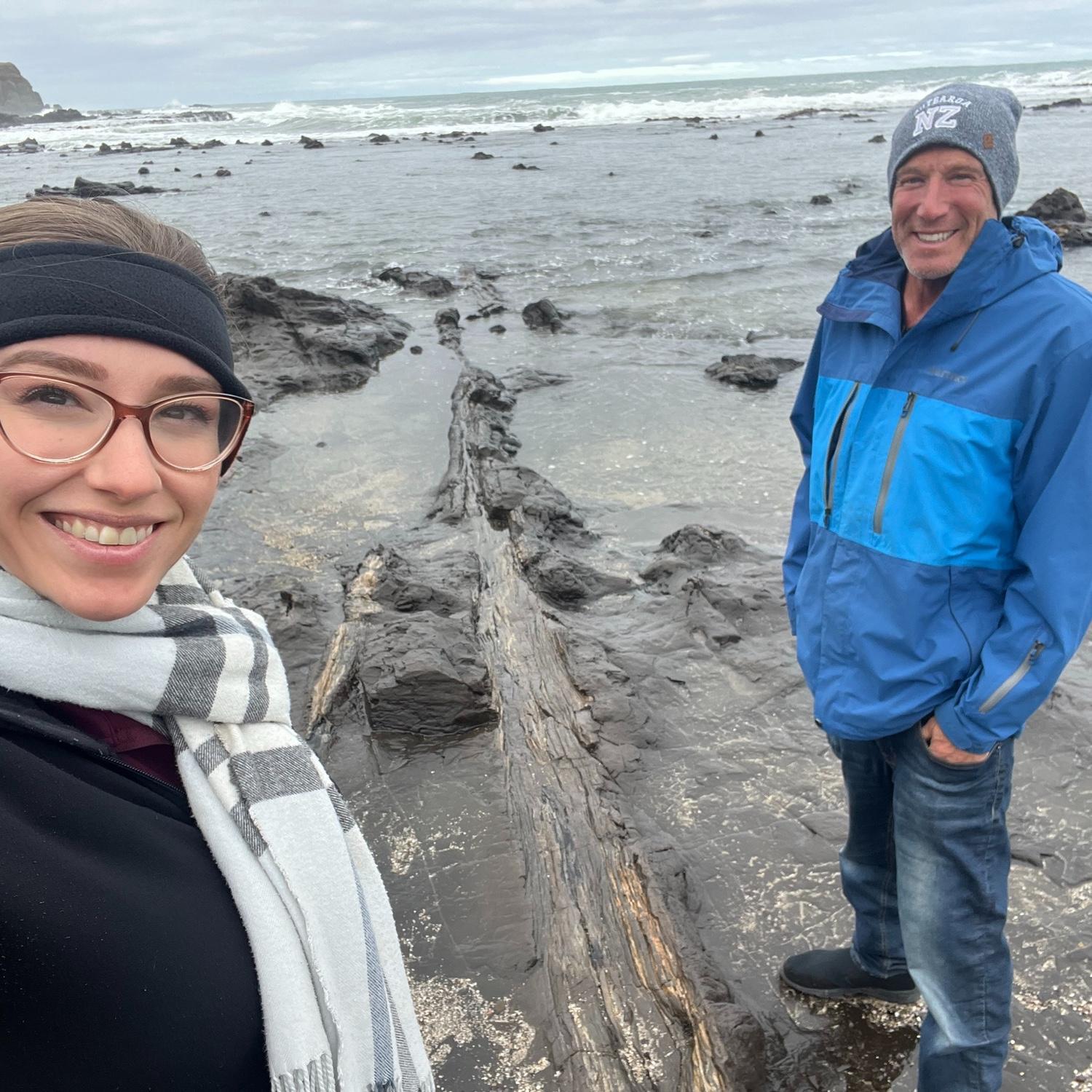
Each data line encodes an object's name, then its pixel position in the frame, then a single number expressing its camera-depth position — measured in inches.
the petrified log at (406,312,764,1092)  97.8
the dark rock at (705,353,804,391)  381.4
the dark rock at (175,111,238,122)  3494.1
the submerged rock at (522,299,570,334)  488.1
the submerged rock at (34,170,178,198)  955.3
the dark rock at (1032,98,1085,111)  2043.4
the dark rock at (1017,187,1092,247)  631.8
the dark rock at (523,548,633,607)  214.4
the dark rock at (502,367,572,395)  388.2
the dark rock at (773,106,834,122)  2317.1
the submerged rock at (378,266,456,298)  572.7
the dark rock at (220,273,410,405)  394.3
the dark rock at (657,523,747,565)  231.1
